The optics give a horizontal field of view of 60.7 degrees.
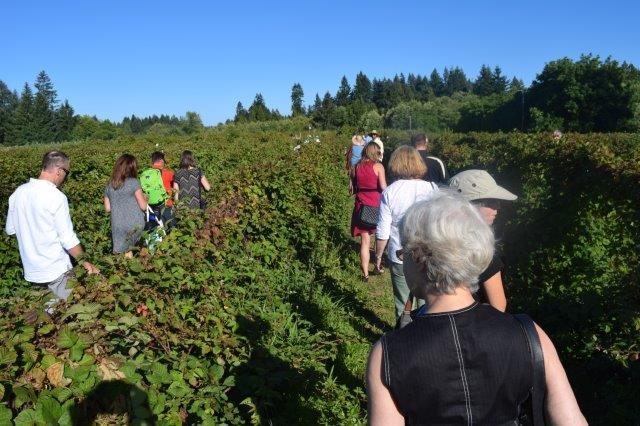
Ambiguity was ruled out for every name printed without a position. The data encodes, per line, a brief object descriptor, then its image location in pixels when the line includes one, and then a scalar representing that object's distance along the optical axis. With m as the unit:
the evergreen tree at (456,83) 177.75
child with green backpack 7.84
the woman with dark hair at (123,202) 6.14
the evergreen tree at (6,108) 91.38
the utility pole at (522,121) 54.14
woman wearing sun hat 3.33
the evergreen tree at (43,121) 88.69
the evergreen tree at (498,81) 137.00
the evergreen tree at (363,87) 118.51
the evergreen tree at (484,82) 138.38
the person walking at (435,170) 7.36
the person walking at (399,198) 4.48
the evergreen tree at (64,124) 91.38
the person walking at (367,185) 6.89
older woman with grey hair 1.60
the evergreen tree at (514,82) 145.20
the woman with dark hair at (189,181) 8.38
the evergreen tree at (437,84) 177.38
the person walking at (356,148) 11.97
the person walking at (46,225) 4.31
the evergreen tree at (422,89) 156.09
